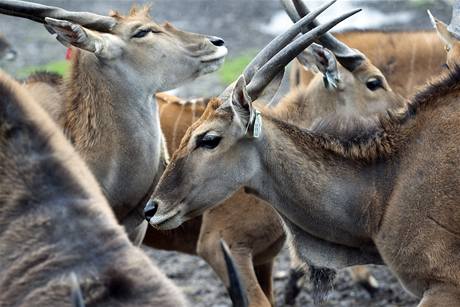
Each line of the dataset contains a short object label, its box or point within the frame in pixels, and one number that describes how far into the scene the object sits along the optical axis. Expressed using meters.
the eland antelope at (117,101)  11.84
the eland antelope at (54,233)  6.57
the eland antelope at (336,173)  10.07
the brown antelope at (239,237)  12.52
